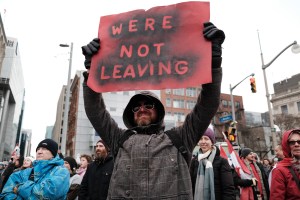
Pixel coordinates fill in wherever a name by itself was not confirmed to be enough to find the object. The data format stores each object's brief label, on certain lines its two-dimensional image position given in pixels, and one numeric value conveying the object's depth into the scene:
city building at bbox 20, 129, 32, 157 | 142.88
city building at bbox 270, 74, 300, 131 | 51.19
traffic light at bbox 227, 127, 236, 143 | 11.80
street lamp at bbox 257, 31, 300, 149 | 13.82
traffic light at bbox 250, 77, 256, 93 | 16.42
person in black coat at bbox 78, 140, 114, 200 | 4.09
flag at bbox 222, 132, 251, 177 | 5.17
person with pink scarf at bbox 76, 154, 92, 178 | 6.06
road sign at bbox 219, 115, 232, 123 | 14.01
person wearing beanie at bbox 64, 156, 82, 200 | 5.05
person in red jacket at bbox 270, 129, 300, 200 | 3.19
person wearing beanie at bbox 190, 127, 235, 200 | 3.92
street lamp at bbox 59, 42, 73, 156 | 15.45
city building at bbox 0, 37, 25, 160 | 65.40
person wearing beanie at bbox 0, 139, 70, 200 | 3.28
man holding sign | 1.99
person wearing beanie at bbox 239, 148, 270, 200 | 4.96
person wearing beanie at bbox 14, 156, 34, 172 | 6.25
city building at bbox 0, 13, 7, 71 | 59.08
